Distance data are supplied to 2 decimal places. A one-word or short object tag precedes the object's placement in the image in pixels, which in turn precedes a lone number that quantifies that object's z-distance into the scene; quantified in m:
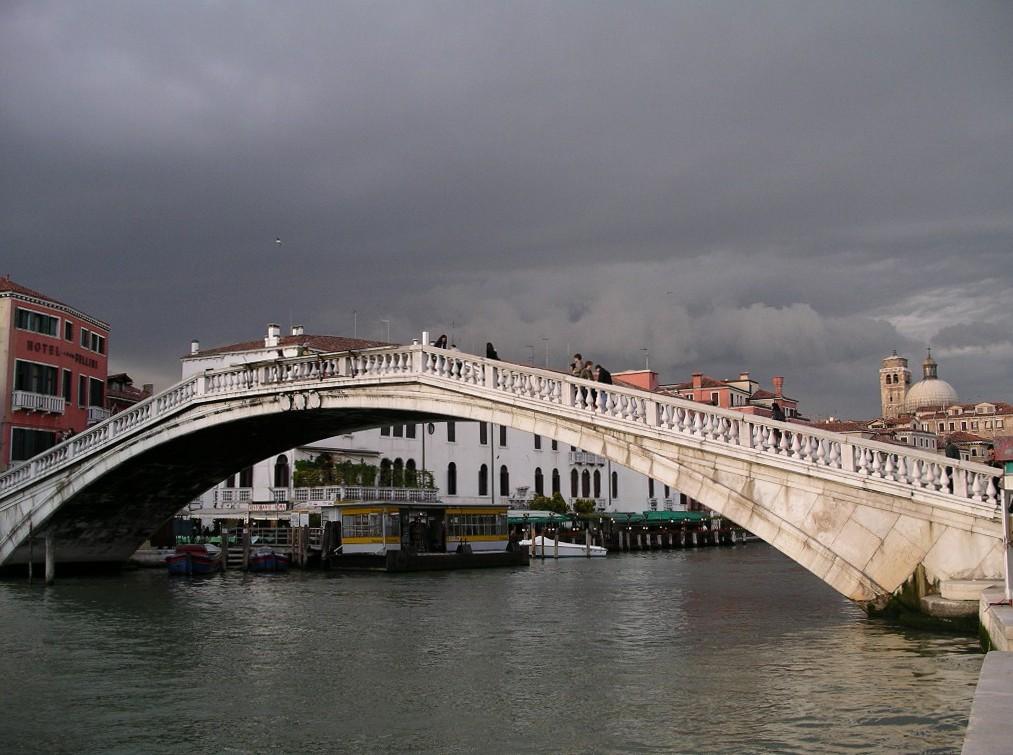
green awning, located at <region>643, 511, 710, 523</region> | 51.38
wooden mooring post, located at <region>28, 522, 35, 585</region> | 23.80
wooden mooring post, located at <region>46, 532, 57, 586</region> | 23.39
